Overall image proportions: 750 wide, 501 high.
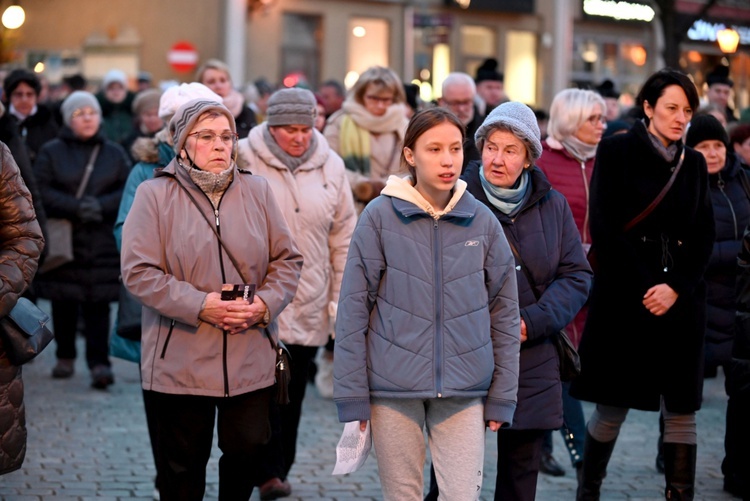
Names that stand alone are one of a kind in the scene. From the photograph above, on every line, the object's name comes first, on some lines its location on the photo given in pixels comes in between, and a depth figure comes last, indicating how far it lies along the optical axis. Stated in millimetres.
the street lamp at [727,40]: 41509
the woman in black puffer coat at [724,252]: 15168
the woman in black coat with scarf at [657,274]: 11737
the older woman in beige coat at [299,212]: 13030
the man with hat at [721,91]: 24917
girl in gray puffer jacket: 9177
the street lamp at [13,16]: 46920
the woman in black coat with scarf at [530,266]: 10287
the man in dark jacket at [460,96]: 17319
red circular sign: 51413
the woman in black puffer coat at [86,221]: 18994
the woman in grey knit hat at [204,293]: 9967
